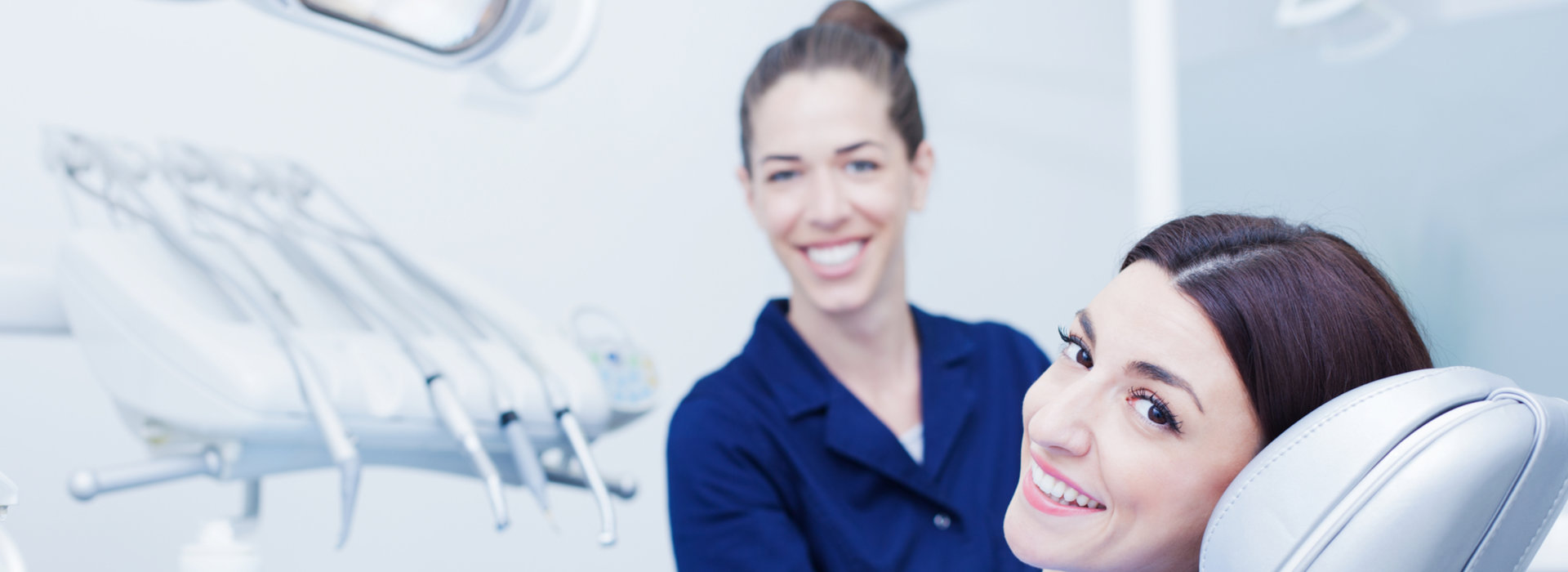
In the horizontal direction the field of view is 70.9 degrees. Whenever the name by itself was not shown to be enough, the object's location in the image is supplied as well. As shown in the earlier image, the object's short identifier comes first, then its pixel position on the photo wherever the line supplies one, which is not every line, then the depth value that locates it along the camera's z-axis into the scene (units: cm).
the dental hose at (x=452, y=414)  84
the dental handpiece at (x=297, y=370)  79
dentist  110
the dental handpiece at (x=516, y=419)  90
